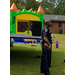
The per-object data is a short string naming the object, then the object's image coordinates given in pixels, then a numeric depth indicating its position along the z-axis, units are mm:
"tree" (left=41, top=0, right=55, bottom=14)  69775
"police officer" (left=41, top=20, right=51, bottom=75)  4412
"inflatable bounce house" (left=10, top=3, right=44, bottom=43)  15961
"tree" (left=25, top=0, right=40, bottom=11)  48594
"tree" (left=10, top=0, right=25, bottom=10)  46350
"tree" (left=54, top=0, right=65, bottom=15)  51547
